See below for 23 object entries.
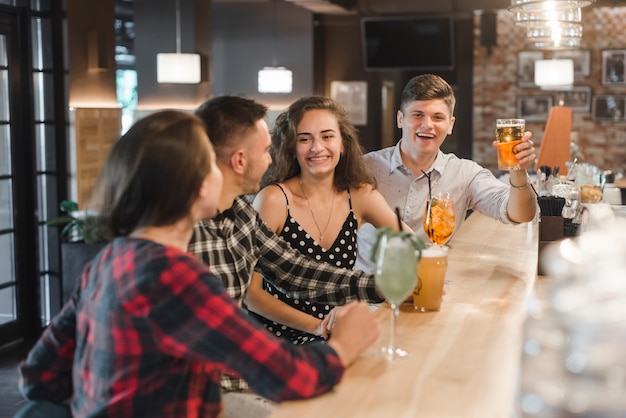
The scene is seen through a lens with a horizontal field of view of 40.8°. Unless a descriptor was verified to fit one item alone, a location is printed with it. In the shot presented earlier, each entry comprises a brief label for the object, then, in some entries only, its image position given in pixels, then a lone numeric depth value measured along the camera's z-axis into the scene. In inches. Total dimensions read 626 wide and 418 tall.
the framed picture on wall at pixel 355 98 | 414.3
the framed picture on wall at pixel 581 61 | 420.2
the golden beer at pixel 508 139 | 110.1
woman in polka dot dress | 111.7
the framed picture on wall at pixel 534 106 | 431.2
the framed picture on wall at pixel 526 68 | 430.6
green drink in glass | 66.7
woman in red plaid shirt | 54.9
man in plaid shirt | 84.3
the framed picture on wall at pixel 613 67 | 416.2
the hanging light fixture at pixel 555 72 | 378.9
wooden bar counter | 56.4
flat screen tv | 395.2
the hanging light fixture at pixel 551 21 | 129.6
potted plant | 235.6
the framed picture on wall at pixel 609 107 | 420.2
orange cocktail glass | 100.1
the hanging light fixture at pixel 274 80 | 378.0
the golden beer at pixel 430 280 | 82.4
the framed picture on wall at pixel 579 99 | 423.2
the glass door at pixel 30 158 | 235.1
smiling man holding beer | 133.0
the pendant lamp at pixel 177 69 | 323.6
